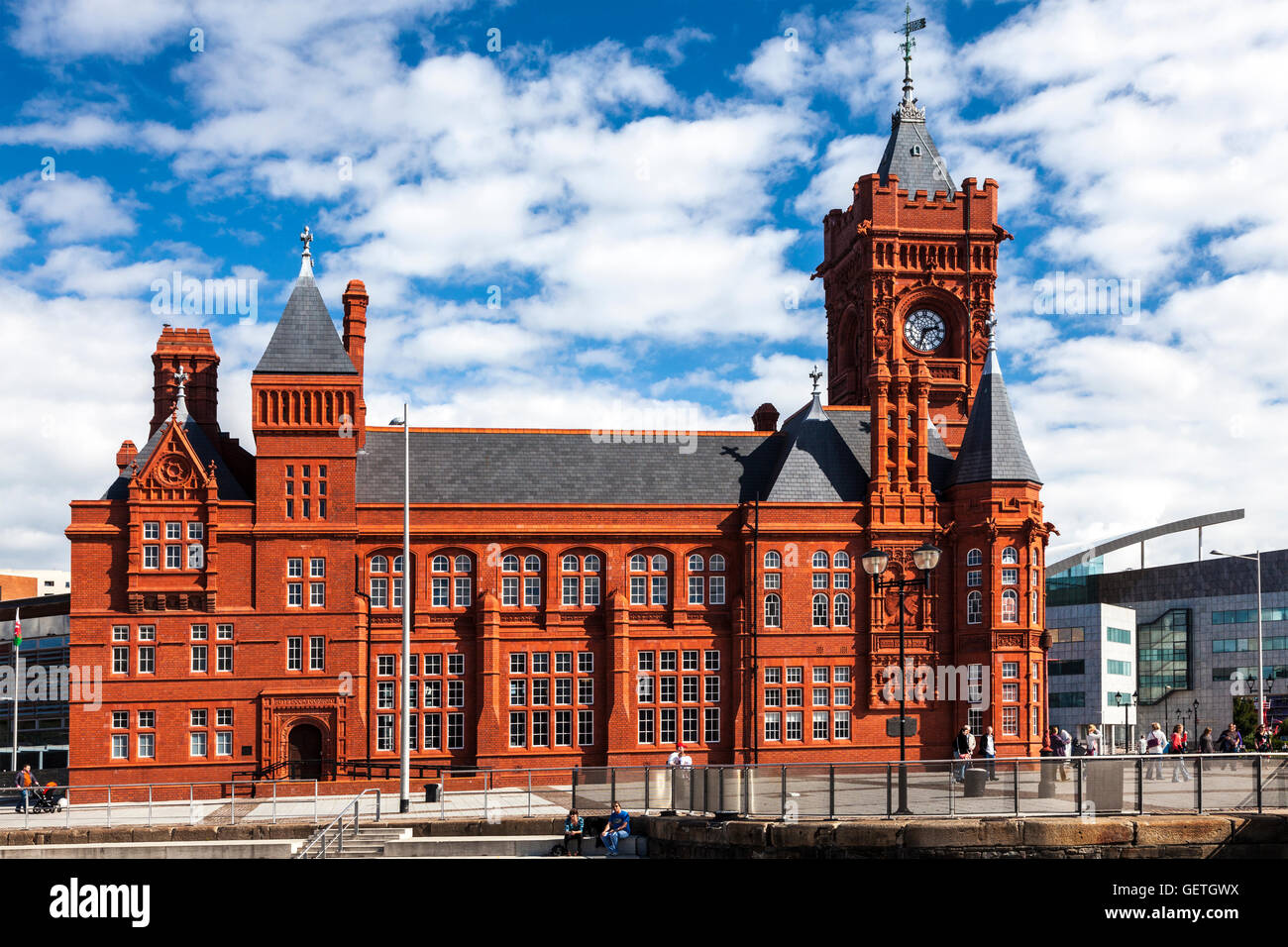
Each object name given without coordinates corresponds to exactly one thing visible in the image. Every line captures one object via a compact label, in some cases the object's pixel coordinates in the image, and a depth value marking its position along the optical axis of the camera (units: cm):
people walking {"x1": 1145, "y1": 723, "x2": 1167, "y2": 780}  4153
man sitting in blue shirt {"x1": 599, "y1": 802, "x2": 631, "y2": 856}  3291
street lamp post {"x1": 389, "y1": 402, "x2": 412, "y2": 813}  3971
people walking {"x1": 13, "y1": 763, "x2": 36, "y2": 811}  4095
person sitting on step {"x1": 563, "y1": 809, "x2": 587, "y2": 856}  3366
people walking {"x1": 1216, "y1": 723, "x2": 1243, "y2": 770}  4221
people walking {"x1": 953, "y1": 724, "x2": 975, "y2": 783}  4130
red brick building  5250
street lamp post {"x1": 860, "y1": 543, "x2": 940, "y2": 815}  3438
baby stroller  4184
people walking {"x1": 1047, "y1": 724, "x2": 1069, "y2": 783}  4775
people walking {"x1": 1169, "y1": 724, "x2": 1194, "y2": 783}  4456
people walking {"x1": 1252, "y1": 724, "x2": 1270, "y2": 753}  4959
